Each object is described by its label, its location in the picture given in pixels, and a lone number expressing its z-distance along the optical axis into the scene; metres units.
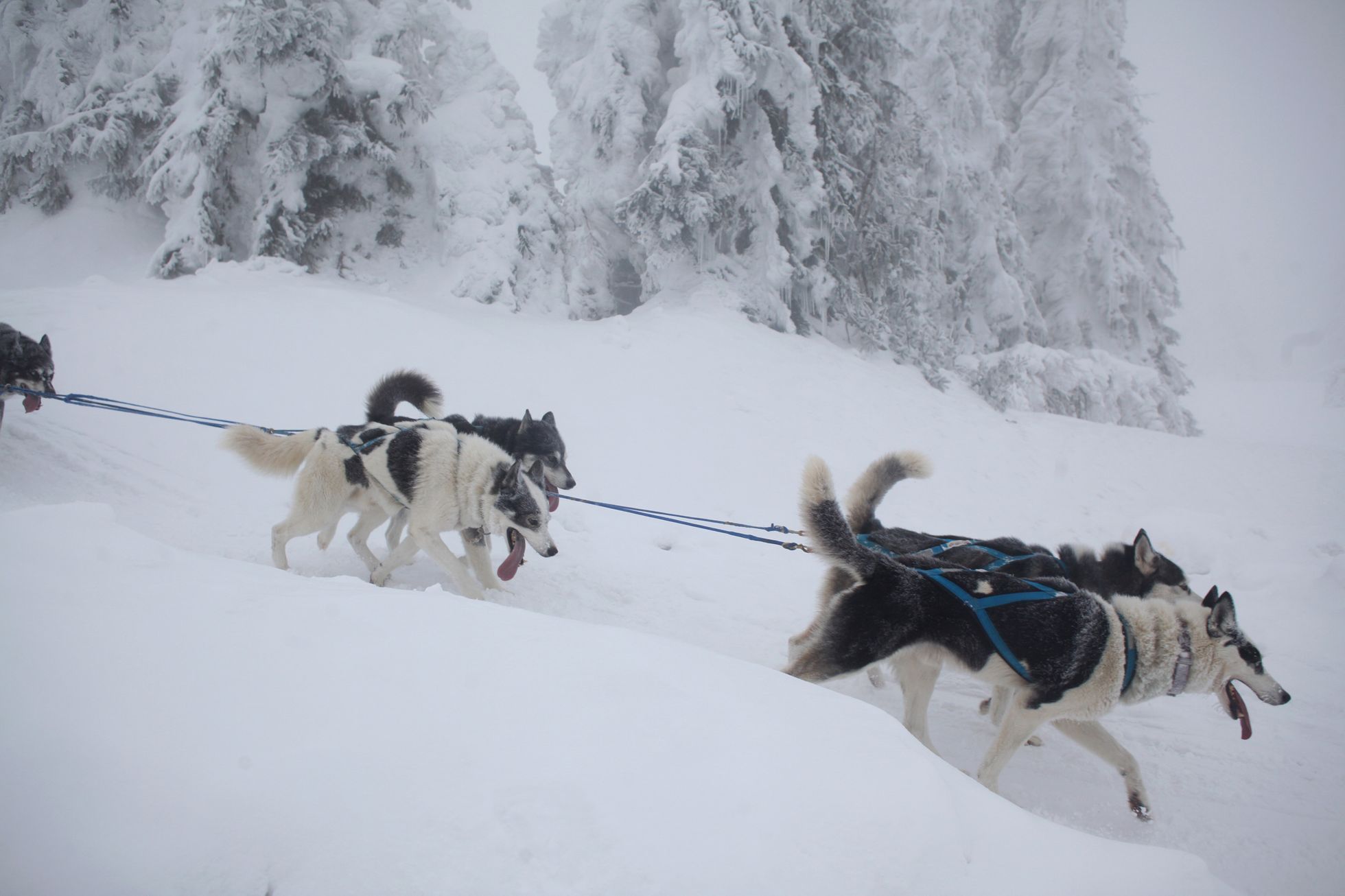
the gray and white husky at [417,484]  3.95
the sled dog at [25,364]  4.79
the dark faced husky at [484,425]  4.80
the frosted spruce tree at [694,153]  11.97
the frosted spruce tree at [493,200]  12.47
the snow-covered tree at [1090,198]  17.19
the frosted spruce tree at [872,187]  13.11
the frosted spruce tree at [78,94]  12.64
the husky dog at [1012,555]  3.54
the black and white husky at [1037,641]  2.62
